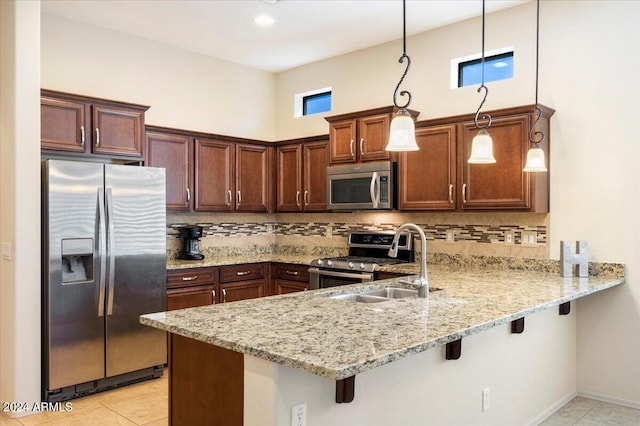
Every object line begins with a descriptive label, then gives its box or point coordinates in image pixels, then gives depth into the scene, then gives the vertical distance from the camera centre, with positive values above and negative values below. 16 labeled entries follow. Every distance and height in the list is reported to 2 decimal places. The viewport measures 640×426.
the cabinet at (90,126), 3.96 +0.65
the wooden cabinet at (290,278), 5.14 -0.70
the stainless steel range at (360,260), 4.52 -0.48
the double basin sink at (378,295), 3.06 -0.52
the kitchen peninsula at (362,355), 1.84 -0.61
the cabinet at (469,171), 3.95 +0.30
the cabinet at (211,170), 4.89 +0.38
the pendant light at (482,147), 2.97 +0.34
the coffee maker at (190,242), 5.11 -0.34
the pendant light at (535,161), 3.33 +0.30
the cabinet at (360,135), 4.70 +0.67
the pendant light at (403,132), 2.51 +0.36
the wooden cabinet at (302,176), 5.42 +0.34
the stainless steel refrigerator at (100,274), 3.71 -0.50
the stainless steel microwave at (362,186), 4.68 +0.20
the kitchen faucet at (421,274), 2.89 -0.37
